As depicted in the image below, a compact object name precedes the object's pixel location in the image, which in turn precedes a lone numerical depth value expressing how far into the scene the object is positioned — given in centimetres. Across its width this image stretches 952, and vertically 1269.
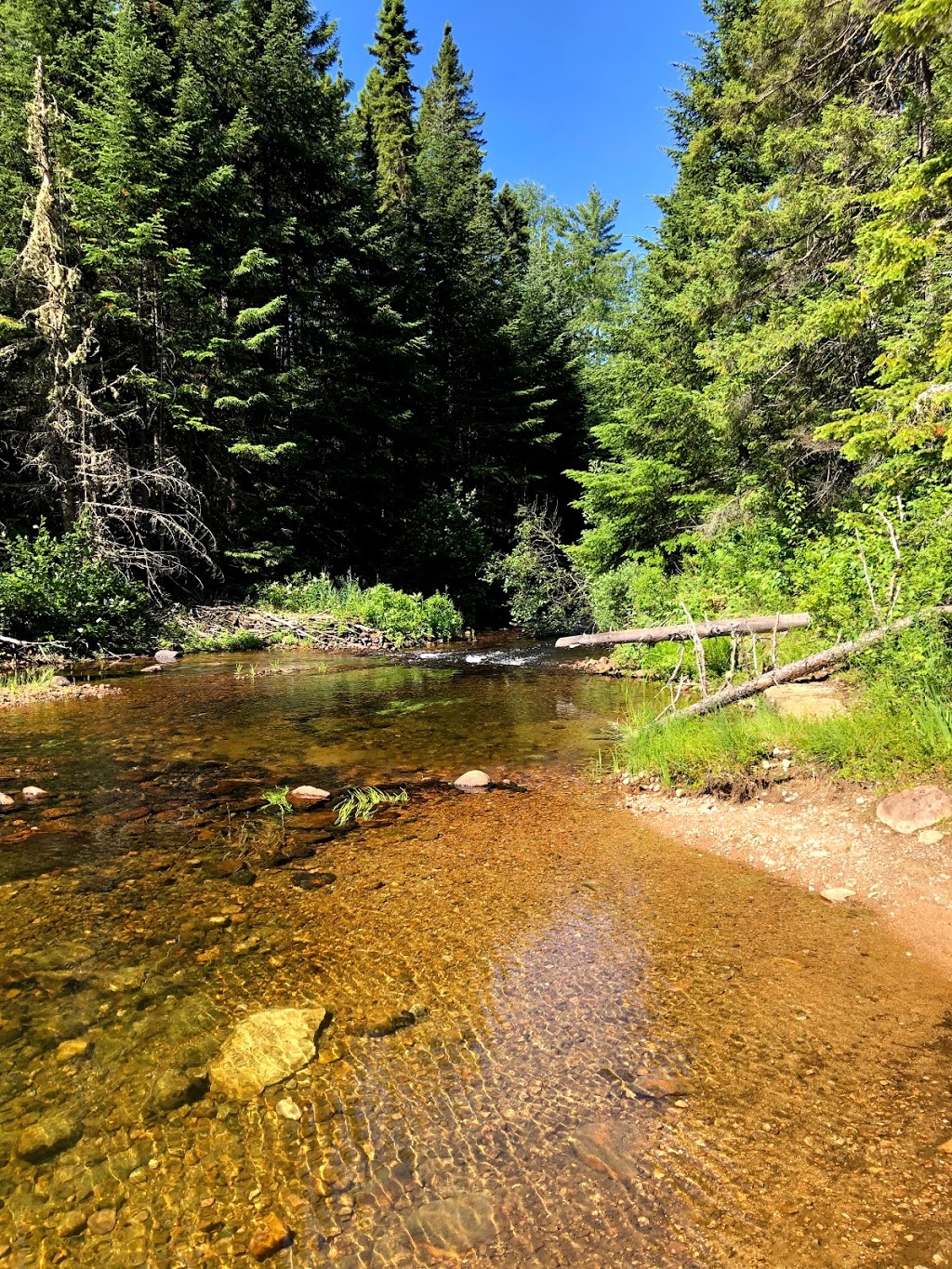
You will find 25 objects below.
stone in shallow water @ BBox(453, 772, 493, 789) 622
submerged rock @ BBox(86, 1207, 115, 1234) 205
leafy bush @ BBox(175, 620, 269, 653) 1634
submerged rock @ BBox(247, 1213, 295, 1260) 198
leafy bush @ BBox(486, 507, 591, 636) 1942
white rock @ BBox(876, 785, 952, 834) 427
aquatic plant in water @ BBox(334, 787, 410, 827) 552
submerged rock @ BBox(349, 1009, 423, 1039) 296
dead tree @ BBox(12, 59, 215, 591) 1509
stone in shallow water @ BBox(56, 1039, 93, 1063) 276
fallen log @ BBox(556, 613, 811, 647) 730
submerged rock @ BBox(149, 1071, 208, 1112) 253
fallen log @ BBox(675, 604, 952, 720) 626
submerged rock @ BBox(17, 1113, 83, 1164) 230
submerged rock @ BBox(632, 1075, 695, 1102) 256
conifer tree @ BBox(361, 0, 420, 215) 3004
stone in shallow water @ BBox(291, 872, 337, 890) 434
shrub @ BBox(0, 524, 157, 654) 1316
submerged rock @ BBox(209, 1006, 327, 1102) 264
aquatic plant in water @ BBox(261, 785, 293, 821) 563
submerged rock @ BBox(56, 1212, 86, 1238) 203
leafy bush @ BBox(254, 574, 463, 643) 1820
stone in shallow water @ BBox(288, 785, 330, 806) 586
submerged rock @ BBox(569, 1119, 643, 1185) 222
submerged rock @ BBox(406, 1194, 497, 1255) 199
